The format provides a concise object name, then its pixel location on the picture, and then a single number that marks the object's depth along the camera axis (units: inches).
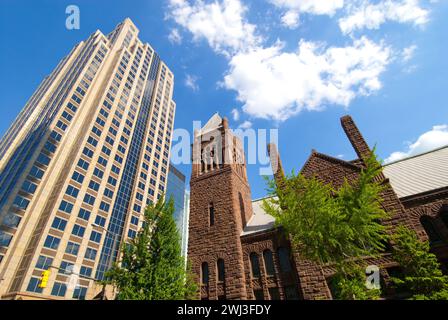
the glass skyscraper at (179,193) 4060.0
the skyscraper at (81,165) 1720.0
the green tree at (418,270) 489.4
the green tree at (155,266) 625.6
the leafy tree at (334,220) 490.0
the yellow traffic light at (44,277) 649.6
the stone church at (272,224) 637.3
